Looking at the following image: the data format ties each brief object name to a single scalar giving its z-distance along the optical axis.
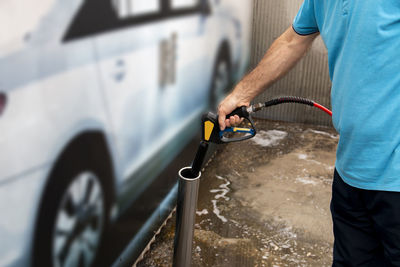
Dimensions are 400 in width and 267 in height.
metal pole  1.80
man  1.15
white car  1.21
